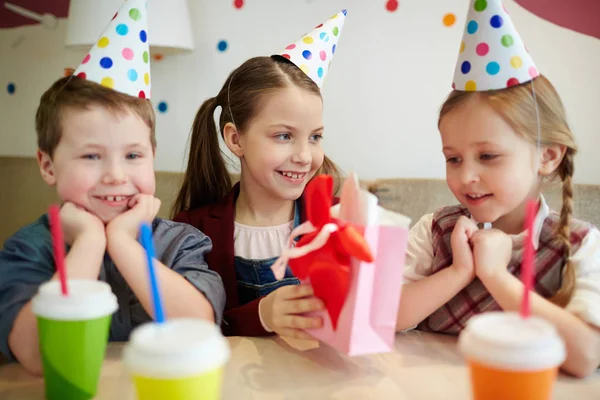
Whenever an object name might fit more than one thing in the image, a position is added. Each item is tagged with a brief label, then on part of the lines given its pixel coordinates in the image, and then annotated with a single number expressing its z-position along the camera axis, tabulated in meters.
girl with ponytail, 1.37
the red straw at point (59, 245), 0.67
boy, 0.94
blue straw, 0.64
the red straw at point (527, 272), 0.62
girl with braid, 0.96
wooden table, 0.78
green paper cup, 0.67
